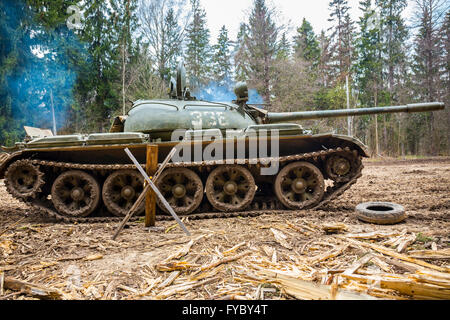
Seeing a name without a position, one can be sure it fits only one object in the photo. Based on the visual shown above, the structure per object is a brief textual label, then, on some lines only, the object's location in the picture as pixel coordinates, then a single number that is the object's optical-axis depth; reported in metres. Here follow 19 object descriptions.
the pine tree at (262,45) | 20.62
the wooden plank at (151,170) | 4.91
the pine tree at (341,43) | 25.17
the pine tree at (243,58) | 21.55
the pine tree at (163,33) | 21.48
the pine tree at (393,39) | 24.47
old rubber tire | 4.87
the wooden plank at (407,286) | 2.37
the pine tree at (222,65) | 29.08
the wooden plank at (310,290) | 2.38
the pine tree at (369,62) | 25.14
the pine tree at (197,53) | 26.64
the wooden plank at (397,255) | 2.95
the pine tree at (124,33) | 22.30
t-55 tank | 5.71
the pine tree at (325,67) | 26.47
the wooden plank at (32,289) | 2.64
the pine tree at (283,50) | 21.34
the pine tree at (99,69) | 22.28
